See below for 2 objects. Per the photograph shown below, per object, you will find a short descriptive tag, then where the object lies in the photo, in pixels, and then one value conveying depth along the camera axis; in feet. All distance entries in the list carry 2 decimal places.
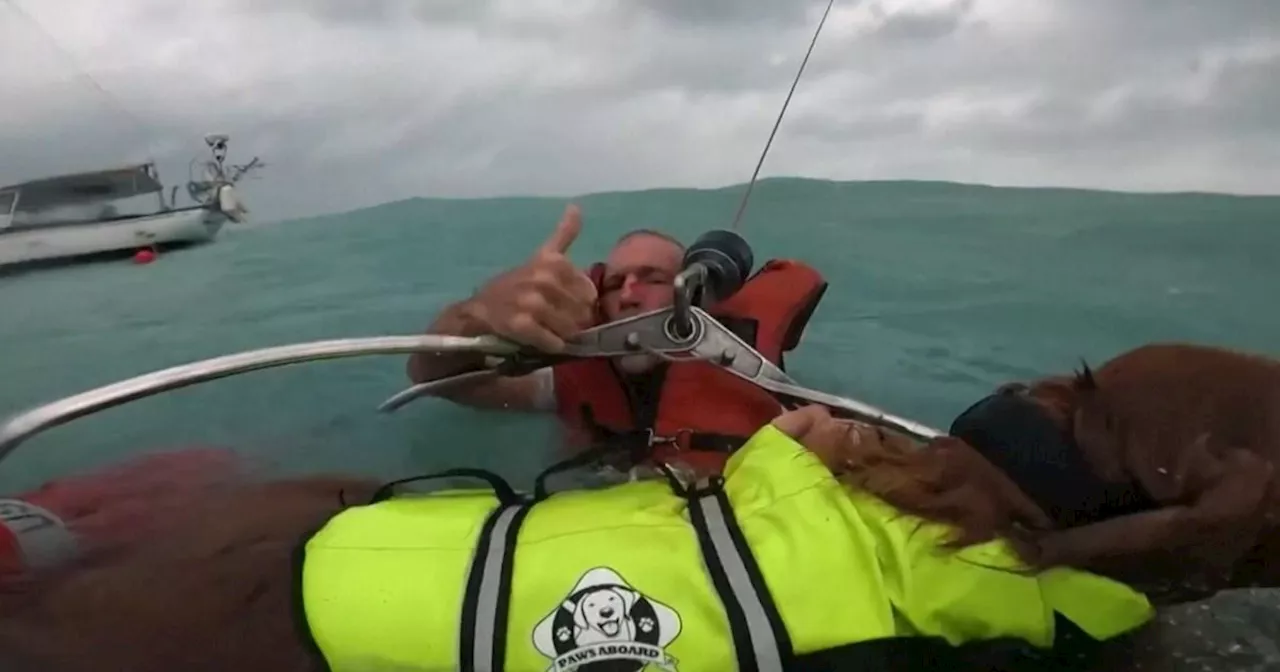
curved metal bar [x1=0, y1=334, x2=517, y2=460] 4.14
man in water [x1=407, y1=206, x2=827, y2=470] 4.69
